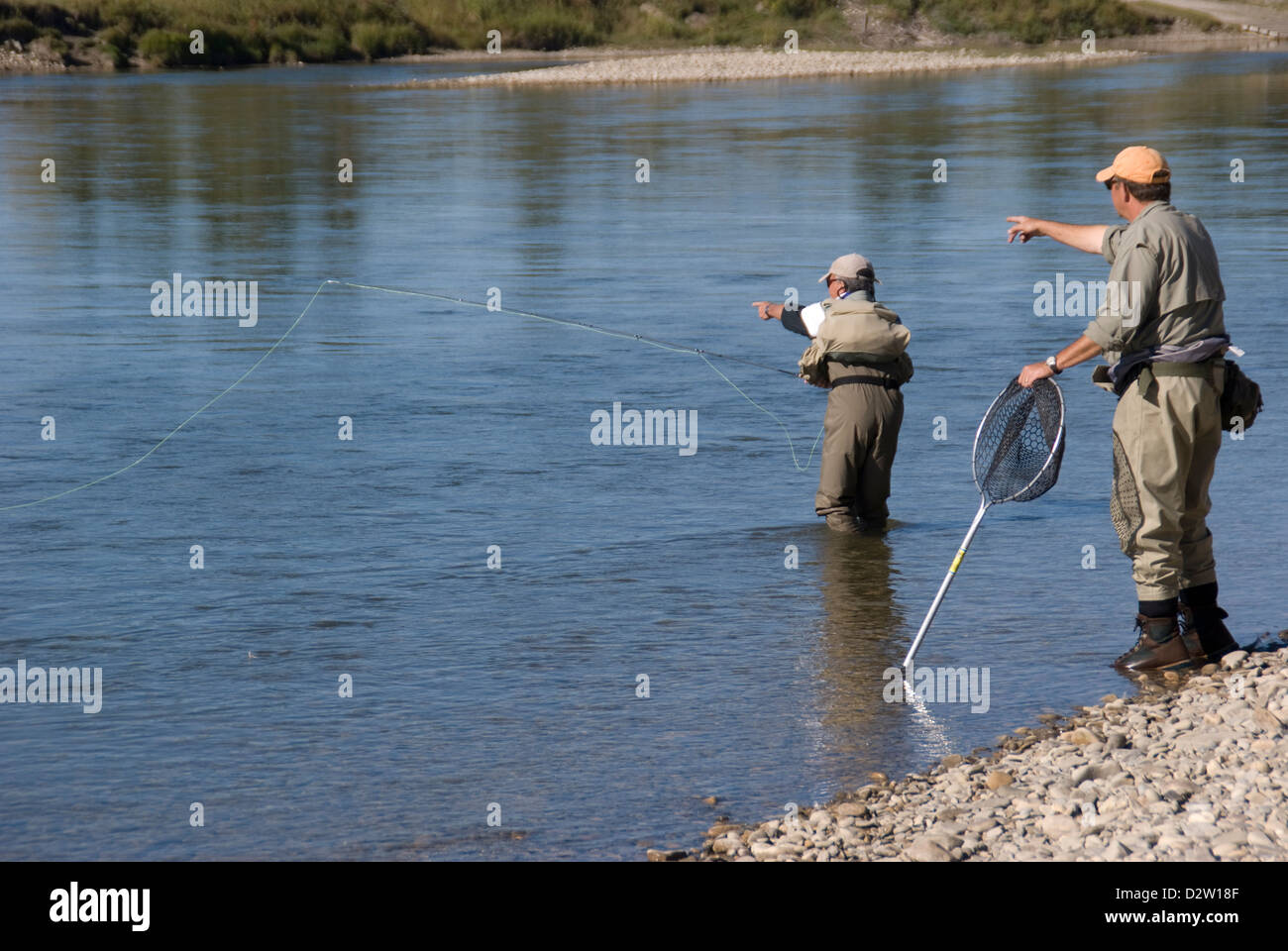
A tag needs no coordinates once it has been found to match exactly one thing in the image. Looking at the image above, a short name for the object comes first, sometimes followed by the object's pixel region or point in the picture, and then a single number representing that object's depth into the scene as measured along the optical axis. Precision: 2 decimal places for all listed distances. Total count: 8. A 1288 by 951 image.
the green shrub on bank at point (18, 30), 66.00
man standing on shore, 6.21
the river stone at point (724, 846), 5.39
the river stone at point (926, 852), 5.05
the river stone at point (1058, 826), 5.17
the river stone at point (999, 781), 5.68
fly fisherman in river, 8.43
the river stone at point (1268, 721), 5.84
